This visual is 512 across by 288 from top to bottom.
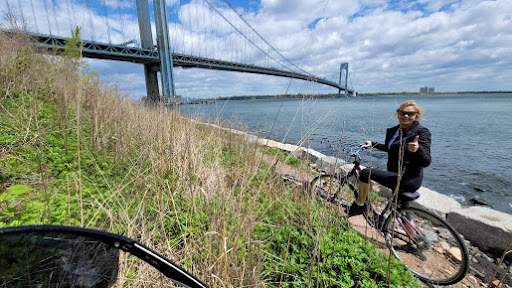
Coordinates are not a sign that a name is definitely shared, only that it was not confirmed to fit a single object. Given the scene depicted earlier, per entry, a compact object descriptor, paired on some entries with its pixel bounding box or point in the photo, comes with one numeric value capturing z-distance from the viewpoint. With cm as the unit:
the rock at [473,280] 214
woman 215
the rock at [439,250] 255
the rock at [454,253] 239
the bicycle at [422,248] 206
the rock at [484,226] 261
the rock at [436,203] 330
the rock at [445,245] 261
